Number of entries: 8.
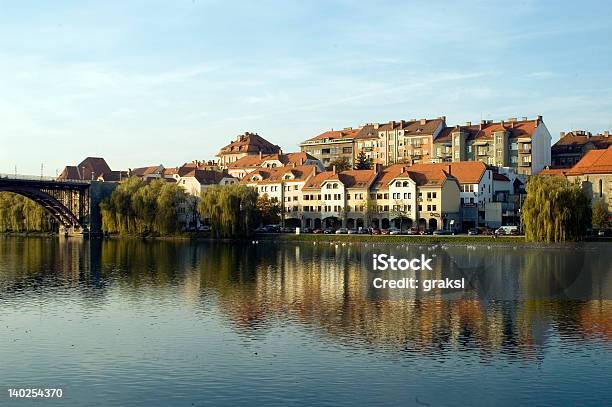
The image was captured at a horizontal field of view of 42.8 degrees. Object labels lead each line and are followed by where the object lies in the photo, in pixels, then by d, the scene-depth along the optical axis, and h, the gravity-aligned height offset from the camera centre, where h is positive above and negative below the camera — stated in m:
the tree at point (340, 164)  134.96 +9.74
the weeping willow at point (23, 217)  128.62 +0.66
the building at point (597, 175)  101.31 +5.47
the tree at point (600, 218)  90.31 -0.17
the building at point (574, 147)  134.38 +12.09
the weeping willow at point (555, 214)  79.19 +0.28
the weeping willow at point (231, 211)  103.06 +1.13
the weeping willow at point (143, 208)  107.62 +1.63
